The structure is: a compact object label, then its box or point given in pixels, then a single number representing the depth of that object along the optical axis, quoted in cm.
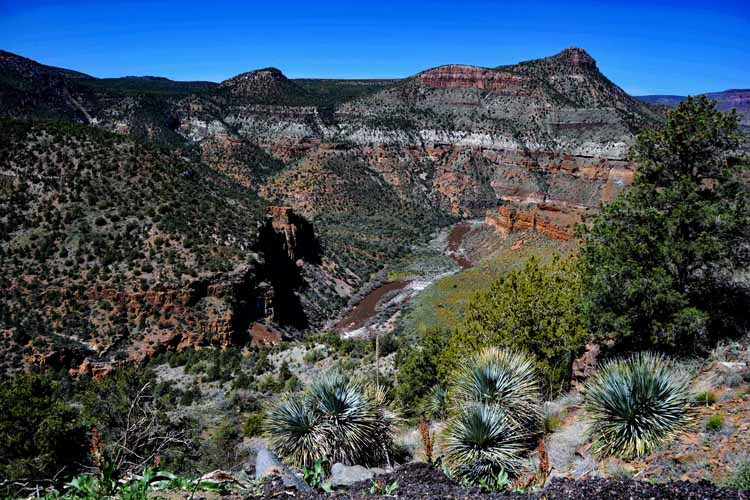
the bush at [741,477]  661
